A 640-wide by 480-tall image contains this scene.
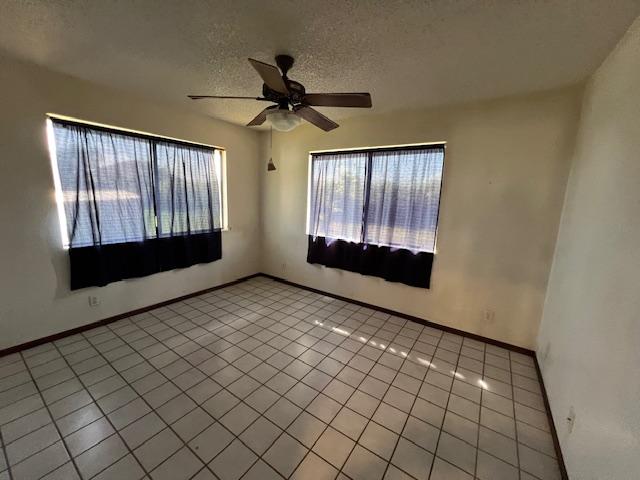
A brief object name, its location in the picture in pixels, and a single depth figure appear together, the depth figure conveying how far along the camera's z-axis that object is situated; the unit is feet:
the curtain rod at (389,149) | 9.37
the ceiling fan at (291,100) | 5.85
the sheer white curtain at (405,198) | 9.55
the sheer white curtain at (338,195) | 11.24
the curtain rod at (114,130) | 7.86
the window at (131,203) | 8.30
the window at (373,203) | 9.71
